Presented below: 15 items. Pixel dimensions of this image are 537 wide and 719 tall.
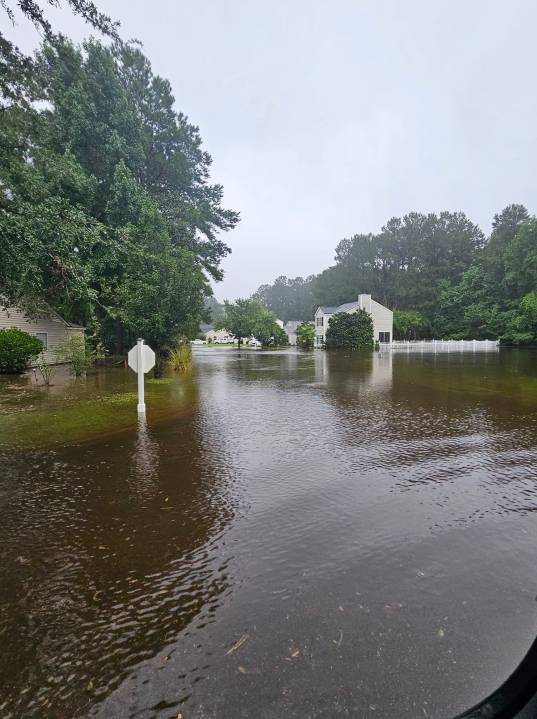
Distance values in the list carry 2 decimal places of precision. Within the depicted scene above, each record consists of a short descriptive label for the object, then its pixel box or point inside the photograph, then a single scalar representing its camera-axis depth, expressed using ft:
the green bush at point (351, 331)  136.31
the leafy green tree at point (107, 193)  21.02
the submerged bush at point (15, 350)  53.72
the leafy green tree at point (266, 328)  152.46
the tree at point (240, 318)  149.69
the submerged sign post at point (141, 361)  27.40
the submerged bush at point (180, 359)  58.05
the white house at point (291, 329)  214.07
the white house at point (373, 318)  153.58
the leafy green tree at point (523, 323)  133.08
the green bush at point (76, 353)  50.31
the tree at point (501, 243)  162.81
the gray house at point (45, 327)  61.42
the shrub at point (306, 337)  160.35
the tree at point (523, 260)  141.29
